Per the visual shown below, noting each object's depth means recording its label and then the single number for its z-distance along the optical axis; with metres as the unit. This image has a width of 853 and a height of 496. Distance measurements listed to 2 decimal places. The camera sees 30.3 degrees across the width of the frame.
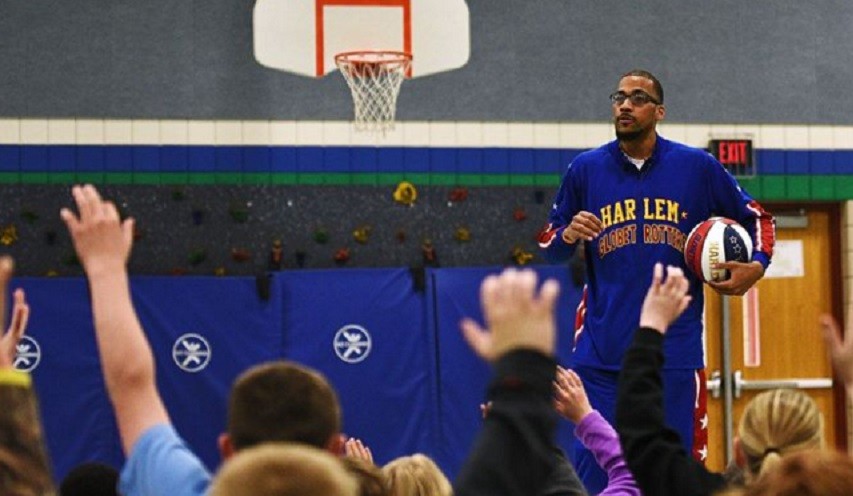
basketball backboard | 12.36
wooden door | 13.88
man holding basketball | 7.68
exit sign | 13.84
